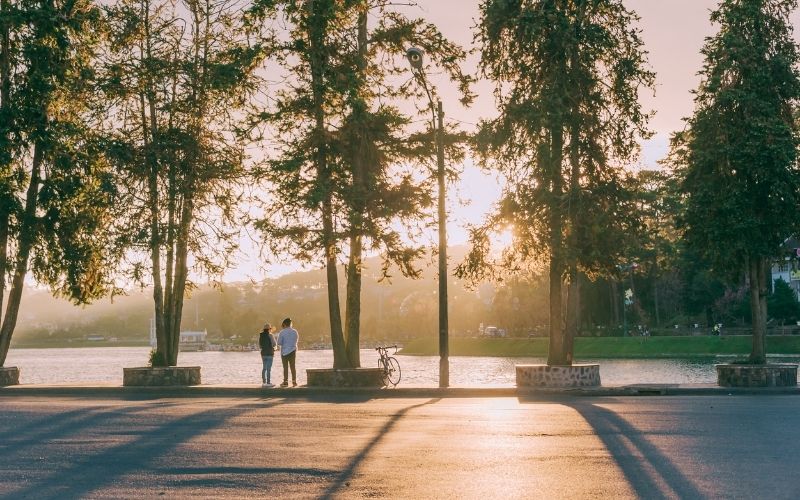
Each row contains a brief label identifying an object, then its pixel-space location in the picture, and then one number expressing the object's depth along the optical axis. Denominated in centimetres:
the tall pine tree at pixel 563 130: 2648
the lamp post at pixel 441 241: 2692
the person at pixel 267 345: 2888
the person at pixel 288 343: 2848
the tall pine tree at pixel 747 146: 2619
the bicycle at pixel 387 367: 2780
